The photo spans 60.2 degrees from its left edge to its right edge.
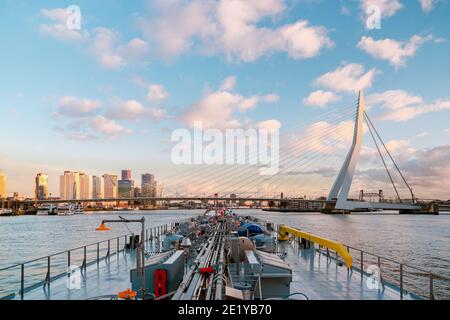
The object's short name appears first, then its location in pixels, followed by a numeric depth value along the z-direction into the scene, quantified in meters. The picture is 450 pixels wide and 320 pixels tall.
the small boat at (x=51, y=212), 152.45
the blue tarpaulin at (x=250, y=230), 20.35
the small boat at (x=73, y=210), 150.60
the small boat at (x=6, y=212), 150.88
